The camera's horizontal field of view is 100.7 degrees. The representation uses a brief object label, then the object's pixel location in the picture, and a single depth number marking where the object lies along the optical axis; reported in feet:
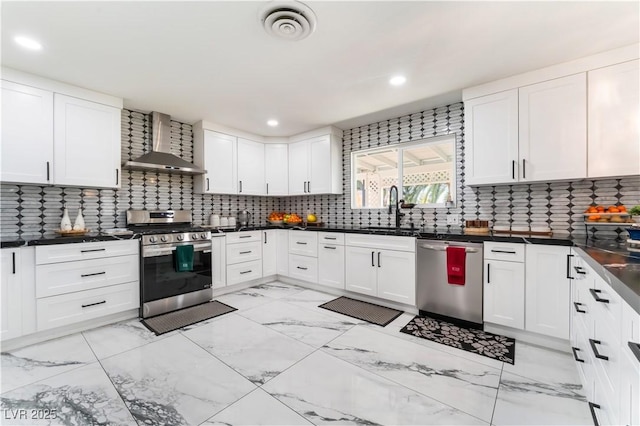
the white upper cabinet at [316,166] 13.76
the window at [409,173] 11.29
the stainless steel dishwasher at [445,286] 8.50
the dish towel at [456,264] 8.66
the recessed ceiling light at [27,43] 6.62
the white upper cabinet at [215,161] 12.91
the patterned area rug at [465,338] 7.17
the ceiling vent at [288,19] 5.64
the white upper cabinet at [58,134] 8.07
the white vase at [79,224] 9.35
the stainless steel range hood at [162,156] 10.91
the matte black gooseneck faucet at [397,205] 11.48
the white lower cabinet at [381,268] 9.94
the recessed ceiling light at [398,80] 8.66
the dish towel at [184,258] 10.49
